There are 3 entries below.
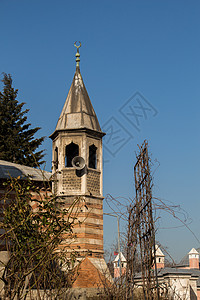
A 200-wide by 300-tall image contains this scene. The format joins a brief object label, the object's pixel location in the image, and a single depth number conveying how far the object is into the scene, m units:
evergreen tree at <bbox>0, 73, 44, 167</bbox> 29.11
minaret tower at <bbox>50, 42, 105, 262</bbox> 16.39
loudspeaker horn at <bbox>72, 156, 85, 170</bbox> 17.00
